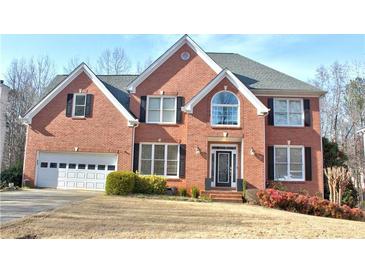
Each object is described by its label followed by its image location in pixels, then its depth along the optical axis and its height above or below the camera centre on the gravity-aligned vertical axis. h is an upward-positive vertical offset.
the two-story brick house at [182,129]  18.27 +2.61
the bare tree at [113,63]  28.02 +9.64
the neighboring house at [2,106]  17.61 +3.54
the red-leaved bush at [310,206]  14.05 -1.19
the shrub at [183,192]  17.67 -0.92
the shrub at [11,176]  19.30 -0.37
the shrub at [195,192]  17.36 -0.89
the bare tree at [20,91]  24.52 +6.39
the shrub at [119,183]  15.88 -0.49
